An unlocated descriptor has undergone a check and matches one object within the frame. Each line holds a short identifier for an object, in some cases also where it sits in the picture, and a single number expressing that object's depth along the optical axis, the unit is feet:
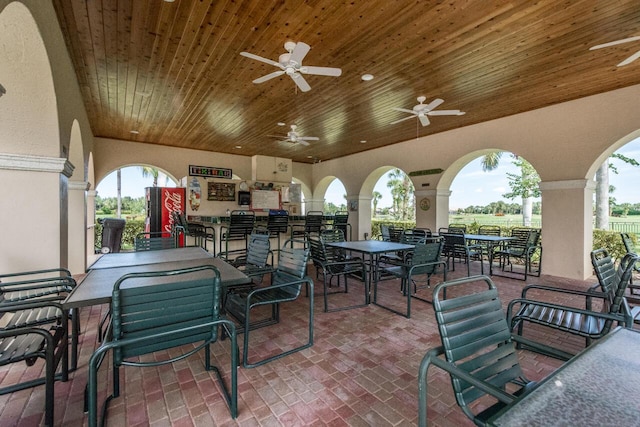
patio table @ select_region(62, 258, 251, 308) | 5.31
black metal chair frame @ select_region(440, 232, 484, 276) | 17.20
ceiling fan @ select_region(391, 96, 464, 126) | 15.53
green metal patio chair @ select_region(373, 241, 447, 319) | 11.16
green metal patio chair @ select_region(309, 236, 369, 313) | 11.91
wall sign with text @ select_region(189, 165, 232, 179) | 29.22
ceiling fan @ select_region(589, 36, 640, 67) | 9.06
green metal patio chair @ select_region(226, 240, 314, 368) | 7.61
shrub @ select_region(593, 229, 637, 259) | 19.31
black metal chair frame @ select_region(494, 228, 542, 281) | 17.70
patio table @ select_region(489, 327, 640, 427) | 2.35
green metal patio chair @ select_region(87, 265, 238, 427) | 4.83
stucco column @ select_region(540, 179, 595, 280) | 16.92
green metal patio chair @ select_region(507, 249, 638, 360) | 5.97
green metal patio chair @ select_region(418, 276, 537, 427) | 3.76
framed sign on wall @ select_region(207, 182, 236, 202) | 25.99
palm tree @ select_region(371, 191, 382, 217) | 62.48
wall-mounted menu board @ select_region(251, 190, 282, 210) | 27.96
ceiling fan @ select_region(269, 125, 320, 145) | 21.45
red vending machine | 25.99
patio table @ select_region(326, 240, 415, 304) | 12.68
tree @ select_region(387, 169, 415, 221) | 55.26
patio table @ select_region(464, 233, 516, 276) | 17.90
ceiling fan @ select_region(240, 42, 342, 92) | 9.95
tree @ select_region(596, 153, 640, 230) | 24.13
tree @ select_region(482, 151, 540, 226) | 36.04
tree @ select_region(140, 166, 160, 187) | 57.38
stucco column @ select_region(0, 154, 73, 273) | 8.92
